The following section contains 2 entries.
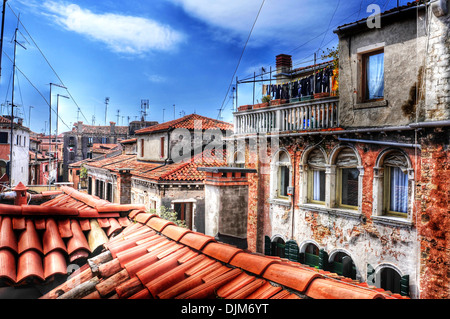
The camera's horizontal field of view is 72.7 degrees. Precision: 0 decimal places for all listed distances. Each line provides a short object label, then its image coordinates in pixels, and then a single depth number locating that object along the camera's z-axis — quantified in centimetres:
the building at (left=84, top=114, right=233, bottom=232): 1239
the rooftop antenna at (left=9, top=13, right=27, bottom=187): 416
